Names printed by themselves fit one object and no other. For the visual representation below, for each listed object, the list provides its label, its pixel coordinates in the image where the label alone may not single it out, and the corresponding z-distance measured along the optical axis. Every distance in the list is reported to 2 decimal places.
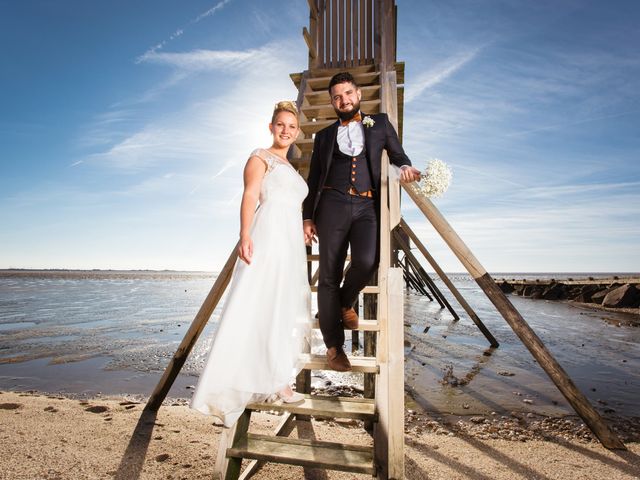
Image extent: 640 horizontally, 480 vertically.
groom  2.71
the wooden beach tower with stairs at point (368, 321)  2.22
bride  2.24
